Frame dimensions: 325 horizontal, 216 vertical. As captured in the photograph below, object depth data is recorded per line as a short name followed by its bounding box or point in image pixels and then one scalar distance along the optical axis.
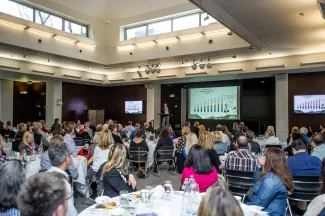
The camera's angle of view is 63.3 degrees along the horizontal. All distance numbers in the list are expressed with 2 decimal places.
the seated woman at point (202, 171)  3.47
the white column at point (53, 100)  14.87
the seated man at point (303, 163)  4.00
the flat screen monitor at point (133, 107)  16.86
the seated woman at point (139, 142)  7.02
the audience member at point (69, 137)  6.26
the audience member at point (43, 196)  1.32
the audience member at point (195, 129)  9.75
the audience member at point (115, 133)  7.17
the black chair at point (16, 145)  6.51
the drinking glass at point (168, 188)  2.87
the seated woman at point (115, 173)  3.02
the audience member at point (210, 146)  4.80
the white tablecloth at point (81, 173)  5.02
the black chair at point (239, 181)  3.98
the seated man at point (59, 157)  2.82
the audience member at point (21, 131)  7.52
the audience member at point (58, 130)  7.22
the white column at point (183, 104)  17.30
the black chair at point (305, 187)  3.80
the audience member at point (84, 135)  8.79
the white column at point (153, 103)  16.20
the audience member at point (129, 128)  11.48
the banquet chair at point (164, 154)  7.35
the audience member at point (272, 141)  7.71
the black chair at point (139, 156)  6.99
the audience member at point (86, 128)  9.58
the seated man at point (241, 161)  4.15
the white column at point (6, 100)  15.20
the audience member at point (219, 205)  1.30
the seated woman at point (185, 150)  6.41
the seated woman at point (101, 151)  5.04
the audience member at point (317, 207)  2.00
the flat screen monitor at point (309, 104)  11.29
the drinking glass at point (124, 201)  2.38
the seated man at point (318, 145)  5.05
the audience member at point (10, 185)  1.80
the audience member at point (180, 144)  6.97
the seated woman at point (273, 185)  2.58
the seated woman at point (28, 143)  5.55
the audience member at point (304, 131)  7.91
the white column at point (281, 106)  12.05
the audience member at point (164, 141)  7.37
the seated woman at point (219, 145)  6.27
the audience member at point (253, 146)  6.23
